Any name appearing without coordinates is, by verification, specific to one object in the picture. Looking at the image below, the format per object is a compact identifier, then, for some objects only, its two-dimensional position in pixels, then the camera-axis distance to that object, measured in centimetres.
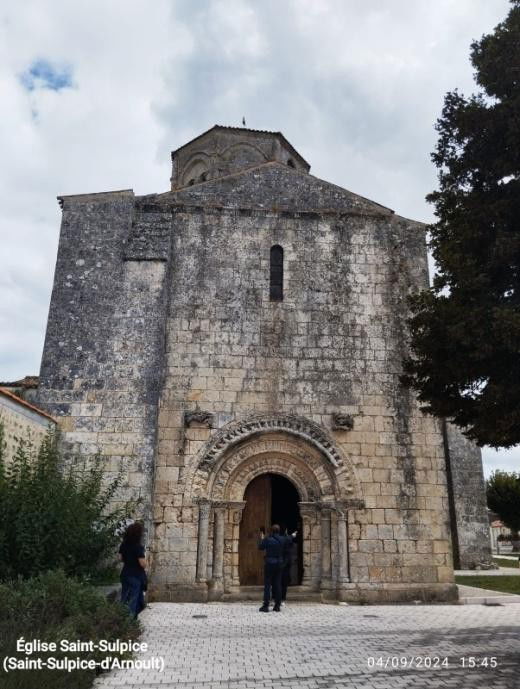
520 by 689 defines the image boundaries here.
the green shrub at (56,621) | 425
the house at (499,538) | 3969
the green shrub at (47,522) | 758
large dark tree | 580
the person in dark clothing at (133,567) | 725
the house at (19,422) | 873
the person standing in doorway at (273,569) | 902
